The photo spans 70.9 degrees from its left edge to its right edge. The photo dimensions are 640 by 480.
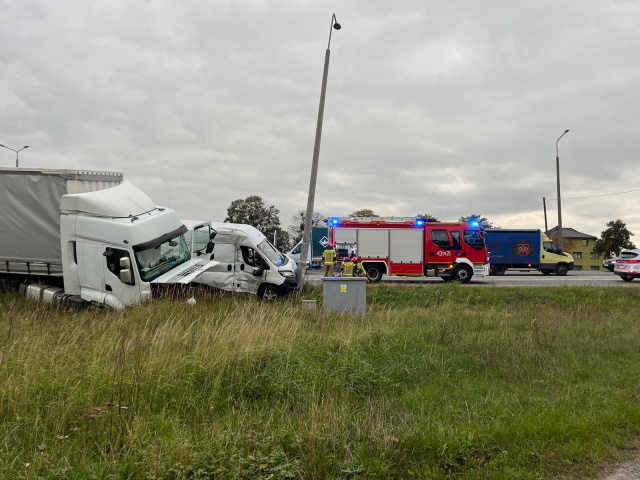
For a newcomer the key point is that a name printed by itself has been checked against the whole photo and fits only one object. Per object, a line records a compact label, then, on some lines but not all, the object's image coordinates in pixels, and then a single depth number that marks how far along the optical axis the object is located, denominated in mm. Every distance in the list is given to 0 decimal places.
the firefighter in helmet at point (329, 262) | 18484
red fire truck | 19797
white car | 20516
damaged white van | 13648
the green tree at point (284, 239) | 66462
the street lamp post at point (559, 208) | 35075
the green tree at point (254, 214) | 63406
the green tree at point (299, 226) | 67075
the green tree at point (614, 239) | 68981
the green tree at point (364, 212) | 69931
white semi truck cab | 10430
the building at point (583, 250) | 78500
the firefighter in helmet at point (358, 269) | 18745
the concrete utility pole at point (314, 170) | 13586
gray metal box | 10953
